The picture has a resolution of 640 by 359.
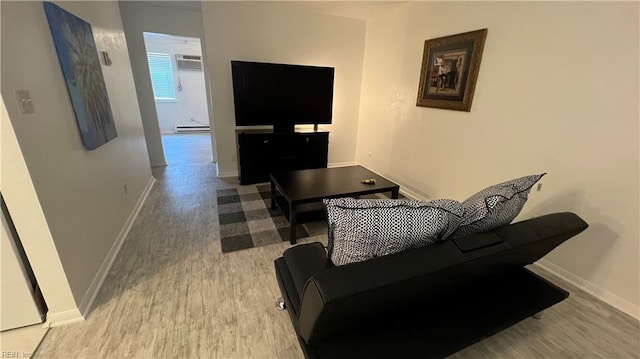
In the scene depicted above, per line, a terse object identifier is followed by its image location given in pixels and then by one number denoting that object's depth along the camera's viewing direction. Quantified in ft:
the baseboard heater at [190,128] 24.18
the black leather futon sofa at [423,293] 2.77
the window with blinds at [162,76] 21.91
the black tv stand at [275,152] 12.03
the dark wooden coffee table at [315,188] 7.72
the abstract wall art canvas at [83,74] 5.32
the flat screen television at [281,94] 11.34
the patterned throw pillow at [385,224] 3.32
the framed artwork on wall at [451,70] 8.43
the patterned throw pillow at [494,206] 3.81
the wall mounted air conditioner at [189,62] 22.50
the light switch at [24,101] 4.10
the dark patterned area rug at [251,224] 7.96
